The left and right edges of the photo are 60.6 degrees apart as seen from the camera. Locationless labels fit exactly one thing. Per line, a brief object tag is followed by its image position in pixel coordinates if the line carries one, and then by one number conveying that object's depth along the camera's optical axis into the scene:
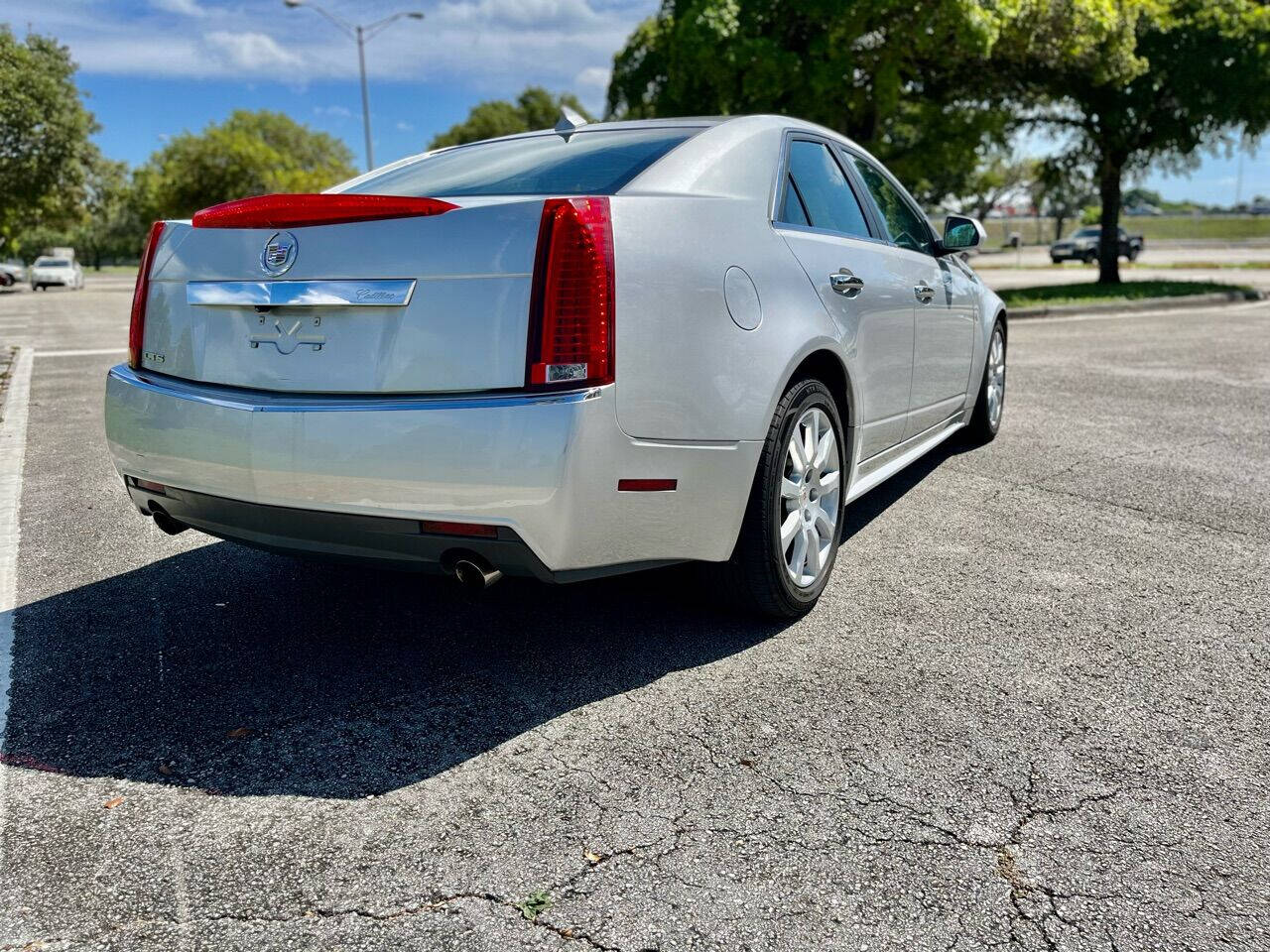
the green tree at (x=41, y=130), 38.69
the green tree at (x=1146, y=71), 18.30
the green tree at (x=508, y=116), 75.06
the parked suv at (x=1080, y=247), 45.94
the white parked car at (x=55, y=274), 43.91
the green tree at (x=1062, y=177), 24.12
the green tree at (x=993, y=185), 74.12
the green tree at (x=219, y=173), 51.59
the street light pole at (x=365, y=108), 37.72
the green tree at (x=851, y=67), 17.05
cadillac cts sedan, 2.75
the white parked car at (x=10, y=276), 48.97
